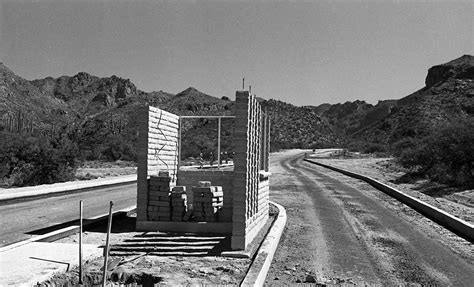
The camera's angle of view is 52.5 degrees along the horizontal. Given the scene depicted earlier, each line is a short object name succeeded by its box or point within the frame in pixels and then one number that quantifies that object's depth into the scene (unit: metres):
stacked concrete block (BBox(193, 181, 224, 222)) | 10.34
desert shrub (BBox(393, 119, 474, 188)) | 23.06
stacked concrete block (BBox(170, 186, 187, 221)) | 10.55
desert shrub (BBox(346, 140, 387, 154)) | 74.19
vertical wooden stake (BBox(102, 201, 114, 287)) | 5.01
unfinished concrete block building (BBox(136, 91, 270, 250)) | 9.07
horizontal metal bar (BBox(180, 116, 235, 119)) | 11.84
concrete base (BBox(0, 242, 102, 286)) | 6.07
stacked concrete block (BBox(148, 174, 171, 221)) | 10.61
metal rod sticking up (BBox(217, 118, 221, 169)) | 11.78
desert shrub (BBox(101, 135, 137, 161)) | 49.56
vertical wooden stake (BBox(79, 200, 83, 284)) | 6.46
